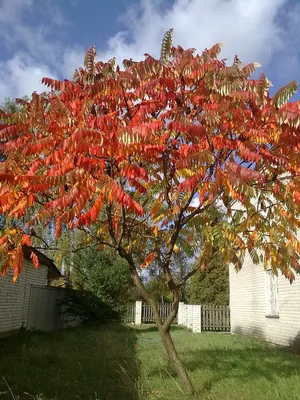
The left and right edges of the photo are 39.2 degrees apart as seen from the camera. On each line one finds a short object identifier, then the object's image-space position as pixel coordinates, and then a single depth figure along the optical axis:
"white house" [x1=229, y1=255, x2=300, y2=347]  13.32
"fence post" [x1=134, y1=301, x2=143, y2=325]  30.73
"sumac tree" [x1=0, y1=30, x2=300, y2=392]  4.69
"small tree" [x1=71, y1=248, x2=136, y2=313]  23.58
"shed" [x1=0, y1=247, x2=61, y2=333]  14.91
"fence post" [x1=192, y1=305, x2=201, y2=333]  21.36
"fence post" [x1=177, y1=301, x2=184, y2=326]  28.53
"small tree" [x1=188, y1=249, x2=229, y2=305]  35.72
